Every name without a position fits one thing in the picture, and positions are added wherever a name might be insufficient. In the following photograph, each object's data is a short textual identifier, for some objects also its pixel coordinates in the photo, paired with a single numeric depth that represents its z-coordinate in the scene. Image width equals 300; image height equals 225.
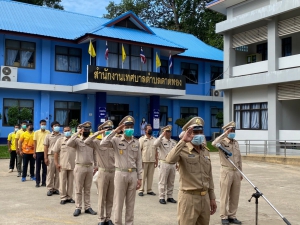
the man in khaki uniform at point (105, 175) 7.26
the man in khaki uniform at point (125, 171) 6.74
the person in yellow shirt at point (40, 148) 11.62
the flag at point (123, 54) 24.70
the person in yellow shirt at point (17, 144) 13.20
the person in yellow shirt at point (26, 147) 12.51
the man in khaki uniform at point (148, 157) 10.99
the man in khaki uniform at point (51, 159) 10.53
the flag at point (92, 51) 23.86
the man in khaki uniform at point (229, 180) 7.53
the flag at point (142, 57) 25.64
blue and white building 23.83
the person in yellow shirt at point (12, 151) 14.59
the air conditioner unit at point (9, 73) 23.03
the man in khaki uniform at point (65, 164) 9.21
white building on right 20.19
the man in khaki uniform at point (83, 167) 8.11
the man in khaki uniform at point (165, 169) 9.50
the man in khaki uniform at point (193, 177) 4.88
